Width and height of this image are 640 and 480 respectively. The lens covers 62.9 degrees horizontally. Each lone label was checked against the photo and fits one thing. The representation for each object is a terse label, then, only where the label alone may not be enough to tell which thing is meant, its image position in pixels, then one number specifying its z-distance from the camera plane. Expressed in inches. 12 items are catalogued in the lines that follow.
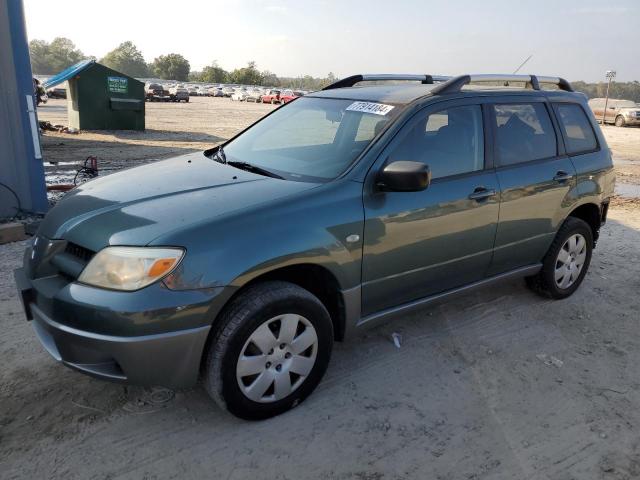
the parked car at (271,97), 1972.2
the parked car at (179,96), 1774.1
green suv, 95.2
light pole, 1296.0
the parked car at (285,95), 1818.9
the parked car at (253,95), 2155.5
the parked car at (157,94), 1756.9
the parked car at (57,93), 1694.1
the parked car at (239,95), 2269.9
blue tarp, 626.8
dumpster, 641.6
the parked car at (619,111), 1117.7
